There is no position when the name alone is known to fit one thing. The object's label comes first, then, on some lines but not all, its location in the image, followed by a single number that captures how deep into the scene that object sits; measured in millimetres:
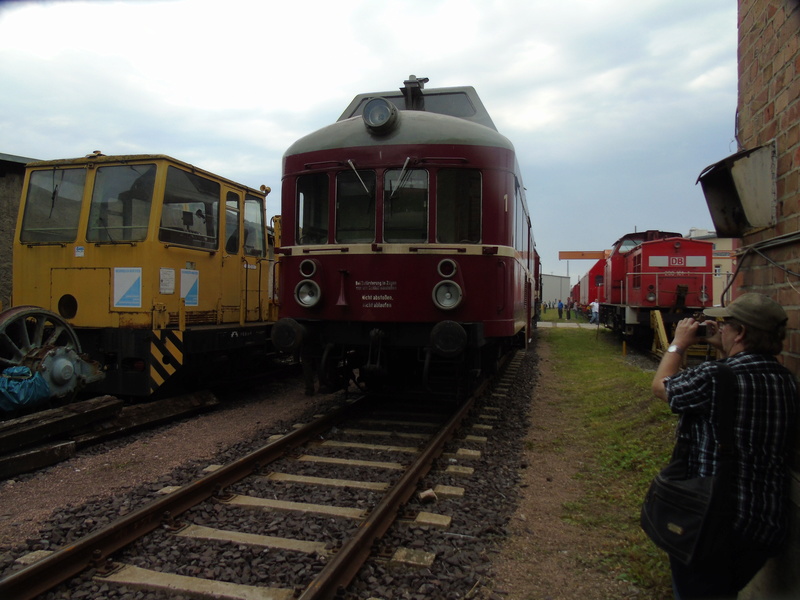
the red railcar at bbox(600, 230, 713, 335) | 14188
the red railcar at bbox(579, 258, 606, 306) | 23598
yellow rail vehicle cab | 6863
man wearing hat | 2176
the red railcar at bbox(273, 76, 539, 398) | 5879
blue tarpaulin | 5461
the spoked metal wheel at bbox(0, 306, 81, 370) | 5750
